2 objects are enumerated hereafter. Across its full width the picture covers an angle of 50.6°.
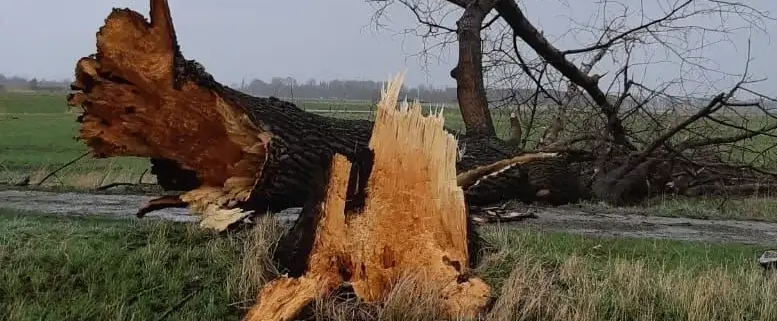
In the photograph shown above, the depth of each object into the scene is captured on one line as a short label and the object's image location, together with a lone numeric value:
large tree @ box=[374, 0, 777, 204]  12.34
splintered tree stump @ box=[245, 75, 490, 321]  4.93
